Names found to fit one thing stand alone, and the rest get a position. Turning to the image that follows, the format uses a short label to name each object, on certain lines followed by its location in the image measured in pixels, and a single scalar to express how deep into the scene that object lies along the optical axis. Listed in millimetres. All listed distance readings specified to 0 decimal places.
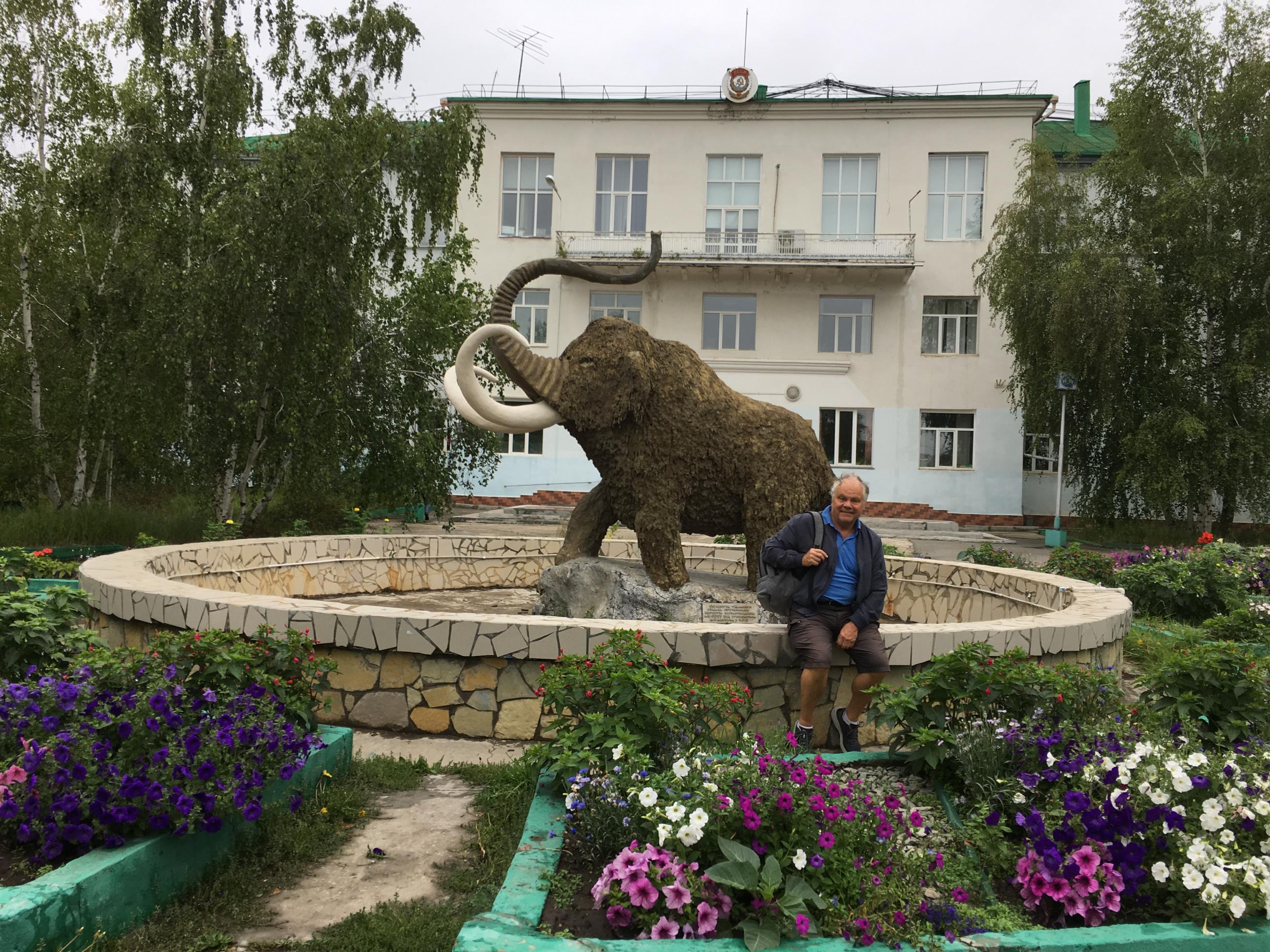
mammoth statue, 6281
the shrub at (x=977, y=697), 3574
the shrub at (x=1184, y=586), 9078
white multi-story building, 23672
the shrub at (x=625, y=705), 3248
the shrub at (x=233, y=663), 3416
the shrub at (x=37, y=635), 3930
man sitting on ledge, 4430
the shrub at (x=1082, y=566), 10078
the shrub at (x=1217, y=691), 3680
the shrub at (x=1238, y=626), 7516
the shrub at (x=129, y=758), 2775
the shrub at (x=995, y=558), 10367
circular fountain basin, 4730
